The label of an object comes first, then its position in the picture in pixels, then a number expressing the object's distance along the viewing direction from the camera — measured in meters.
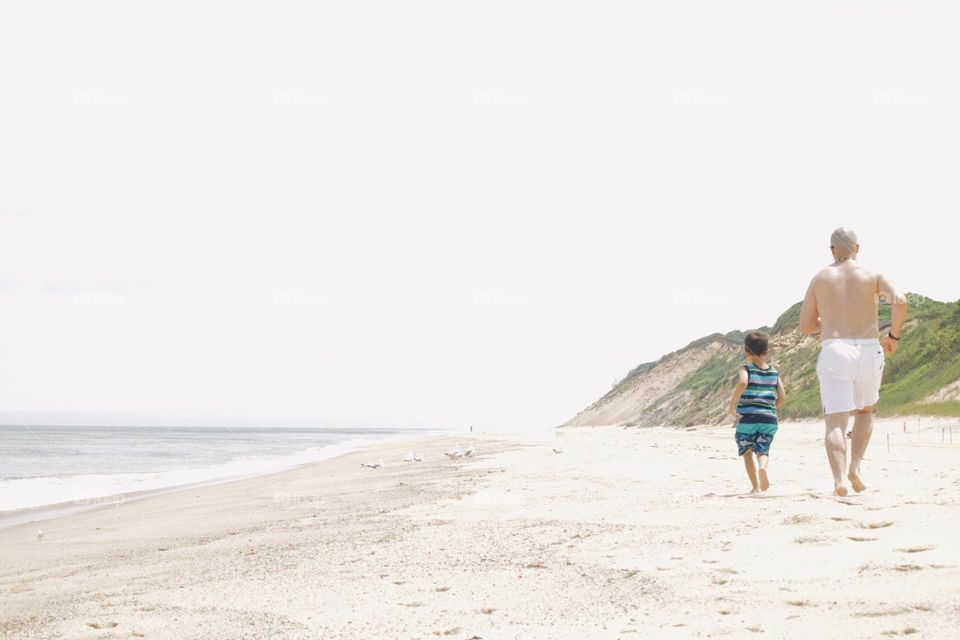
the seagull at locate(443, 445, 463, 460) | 22.87
